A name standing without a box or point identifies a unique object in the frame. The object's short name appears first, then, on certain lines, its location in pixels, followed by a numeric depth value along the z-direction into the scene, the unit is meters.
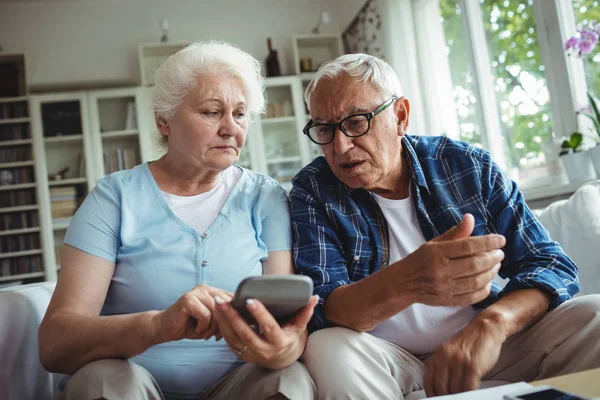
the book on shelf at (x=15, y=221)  4.57
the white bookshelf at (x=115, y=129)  4.71
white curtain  4.09
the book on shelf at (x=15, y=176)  4.59
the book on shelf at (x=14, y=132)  4.62
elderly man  1.10
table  0.75
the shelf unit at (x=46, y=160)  4.58
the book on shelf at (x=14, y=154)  4.62
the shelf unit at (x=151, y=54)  4.82
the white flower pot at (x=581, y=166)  2.56
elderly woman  1.03
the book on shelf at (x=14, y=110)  4.64
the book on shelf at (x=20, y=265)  4.54
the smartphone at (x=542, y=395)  0.72
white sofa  1.27
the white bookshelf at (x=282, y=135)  4.86
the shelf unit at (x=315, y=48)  5.00
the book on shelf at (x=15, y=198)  4.58
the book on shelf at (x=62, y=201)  4.62
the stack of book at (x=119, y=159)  4.72
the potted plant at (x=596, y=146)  2.43
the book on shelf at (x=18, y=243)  4.57
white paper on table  0.78
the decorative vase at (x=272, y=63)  5.00
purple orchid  2.31
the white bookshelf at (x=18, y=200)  4.55
